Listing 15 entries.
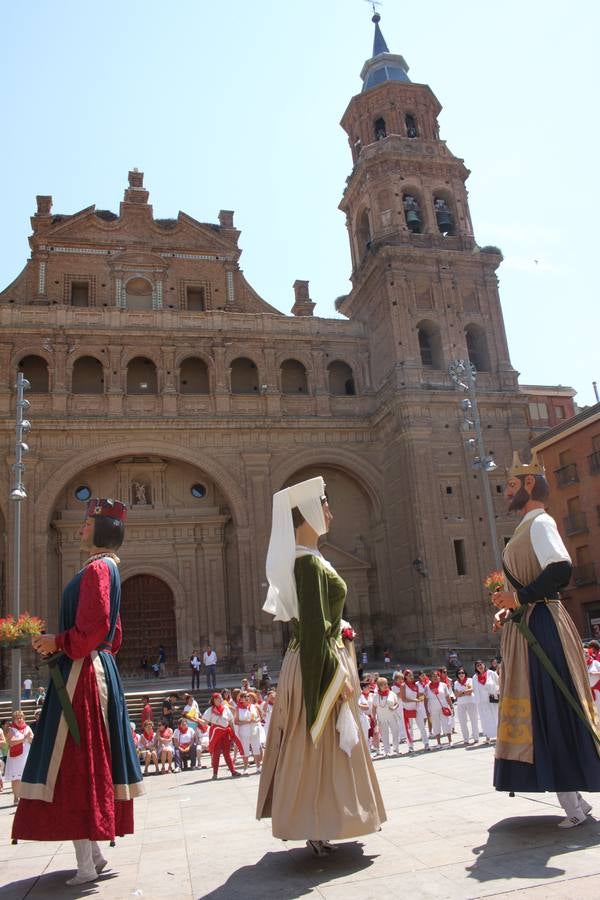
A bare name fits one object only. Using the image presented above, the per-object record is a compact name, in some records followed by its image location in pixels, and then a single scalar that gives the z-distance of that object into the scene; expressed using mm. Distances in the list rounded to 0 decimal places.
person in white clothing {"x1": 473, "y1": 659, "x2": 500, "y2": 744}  12636
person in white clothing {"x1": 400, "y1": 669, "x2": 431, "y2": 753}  13430
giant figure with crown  4488
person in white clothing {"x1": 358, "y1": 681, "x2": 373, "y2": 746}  12391
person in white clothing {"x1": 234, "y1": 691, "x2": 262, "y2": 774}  12273
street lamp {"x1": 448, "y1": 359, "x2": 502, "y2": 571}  18836
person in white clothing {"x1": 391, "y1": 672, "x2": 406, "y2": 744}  13516
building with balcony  27442
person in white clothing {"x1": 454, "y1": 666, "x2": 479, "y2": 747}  13141
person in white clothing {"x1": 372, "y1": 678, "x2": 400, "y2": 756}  12827
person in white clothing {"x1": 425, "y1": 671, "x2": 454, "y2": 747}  13484
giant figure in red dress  4098
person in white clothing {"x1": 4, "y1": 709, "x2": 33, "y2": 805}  10922
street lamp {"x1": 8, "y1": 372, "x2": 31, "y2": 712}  15523
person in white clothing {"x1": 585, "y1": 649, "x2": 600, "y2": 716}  10500
